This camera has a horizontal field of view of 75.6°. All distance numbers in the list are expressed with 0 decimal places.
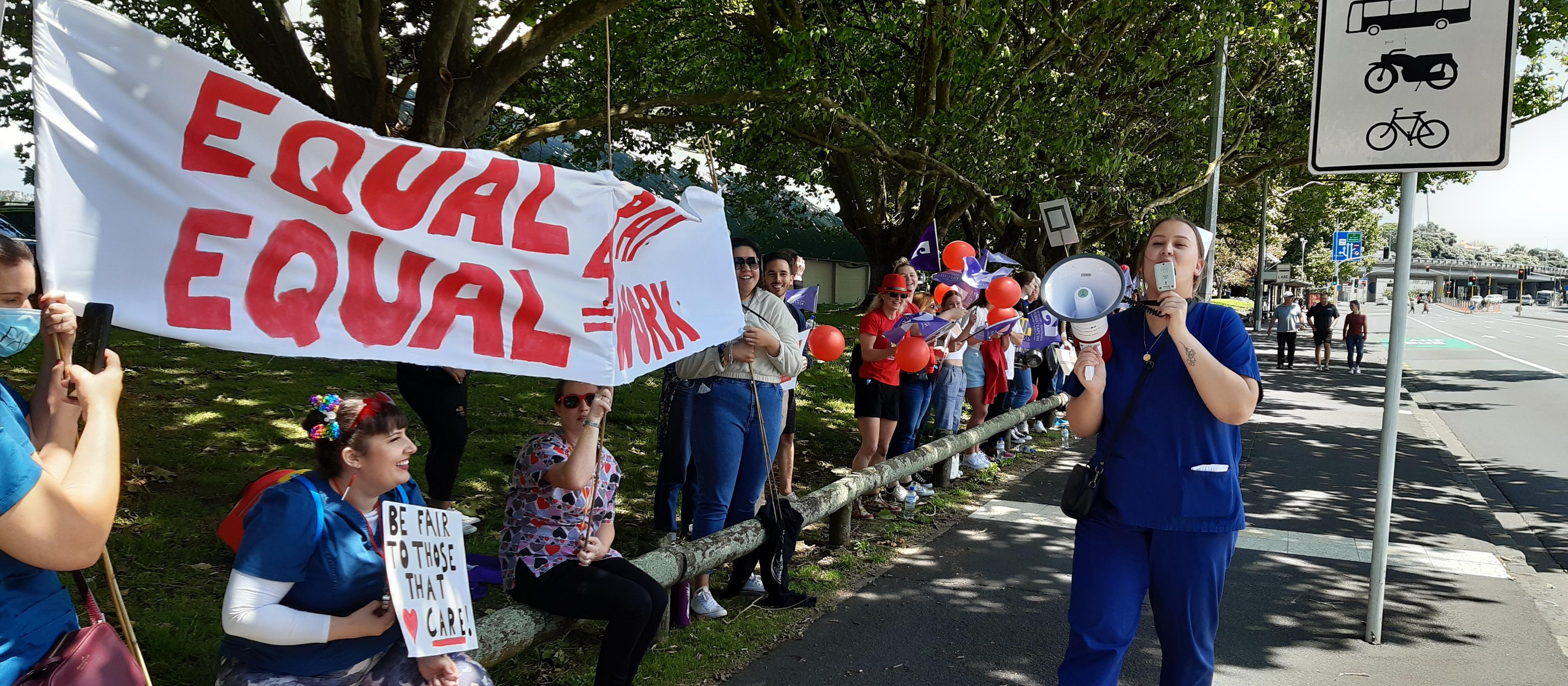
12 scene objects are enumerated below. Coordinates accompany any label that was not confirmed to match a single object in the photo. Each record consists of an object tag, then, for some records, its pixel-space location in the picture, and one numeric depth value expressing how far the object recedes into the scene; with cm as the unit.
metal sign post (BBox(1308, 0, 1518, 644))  437
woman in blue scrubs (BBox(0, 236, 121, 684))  174
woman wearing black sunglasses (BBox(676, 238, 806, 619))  473
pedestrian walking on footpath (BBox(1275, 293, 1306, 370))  2181
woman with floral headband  246
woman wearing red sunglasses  340
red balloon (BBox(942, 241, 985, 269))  794
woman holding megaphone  292
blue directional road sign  3195
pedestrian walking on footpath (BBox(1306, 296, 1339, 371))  2161
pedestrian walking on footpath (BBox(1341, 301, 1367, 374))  2077
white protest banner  218
